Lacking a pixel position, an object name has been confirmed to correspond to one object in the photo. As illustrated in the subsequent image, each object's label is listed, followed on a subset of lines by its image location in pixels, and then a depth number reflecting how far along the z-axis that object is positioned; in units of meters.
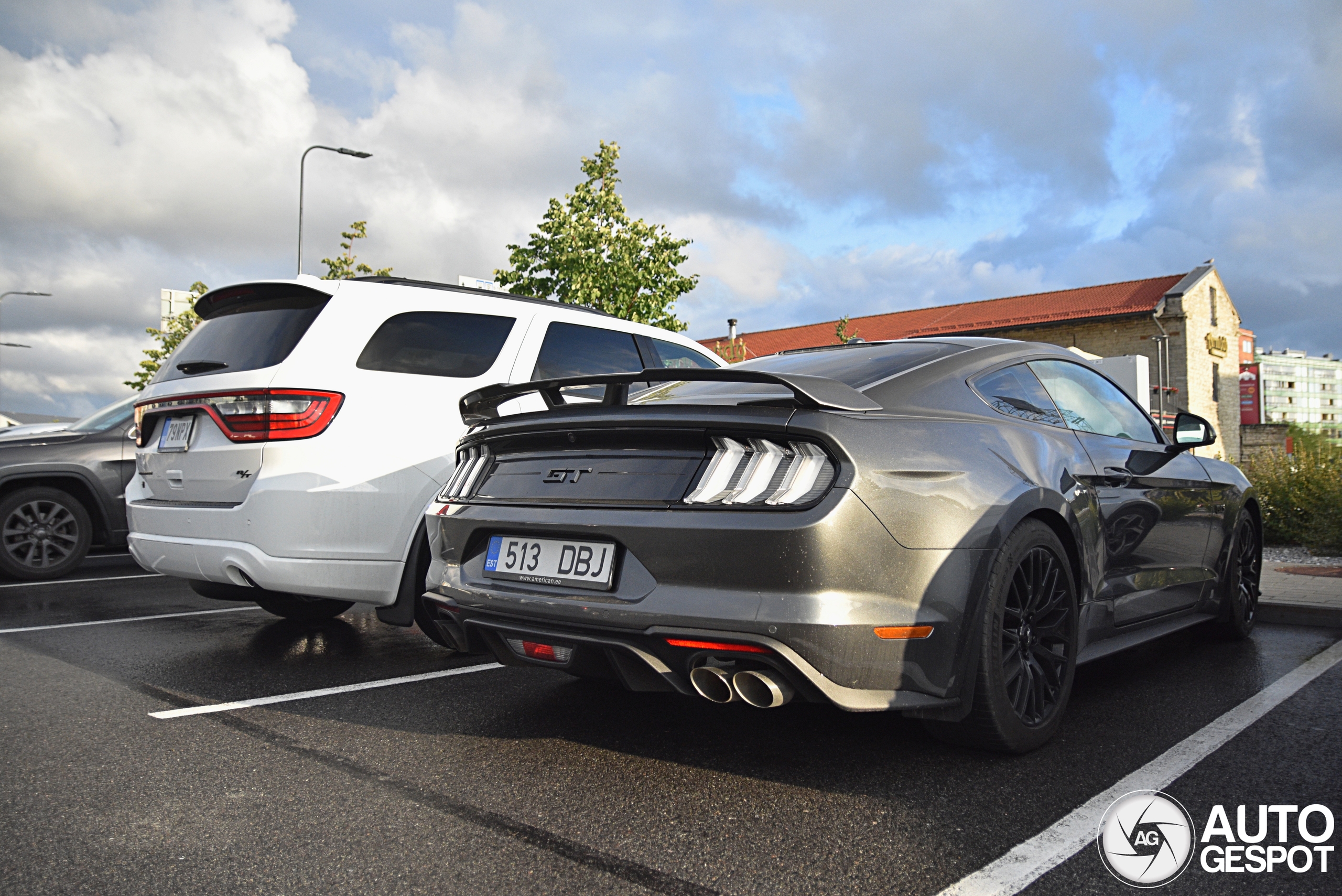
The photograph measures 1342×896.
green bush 9.38
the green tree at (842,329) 31.61
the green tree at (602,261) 22.48
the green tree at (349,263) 27.89
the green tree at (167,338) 30.52
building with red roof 45.62
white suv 4.18
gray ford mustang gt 2.67
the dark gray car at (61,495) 7.78
